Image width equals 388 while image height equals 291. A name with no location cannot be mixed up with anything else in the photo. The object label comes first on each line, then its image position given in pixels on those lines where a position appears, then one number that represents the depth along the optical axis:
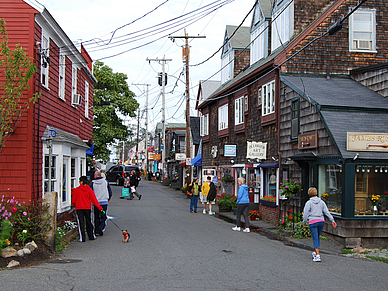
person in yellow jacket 20.31
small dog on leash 11.70
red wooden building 11.34
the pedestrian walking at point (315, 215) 9.70
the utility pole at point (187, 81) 32.03
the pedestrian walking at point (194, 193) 21.05
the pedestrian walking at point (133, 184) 27.53
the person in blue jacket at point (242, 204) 15.08
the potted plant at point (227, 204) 21.20
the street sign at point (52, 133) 11.92
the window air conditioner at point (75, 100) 17.23
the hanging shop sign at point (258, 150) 17.98
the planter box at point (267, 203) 16.73
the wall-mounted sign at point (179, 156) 39.78
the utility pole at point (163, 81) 44.78
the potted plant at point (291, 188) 14.30
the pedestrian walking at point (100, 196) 13.16
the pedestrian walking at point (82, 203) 12.01
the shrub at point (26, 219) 9.80
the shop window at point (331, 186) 12.27
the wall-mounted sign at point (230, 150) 22.20
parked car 43.38
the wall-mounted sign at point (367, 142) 11.73
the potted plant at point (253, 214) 18.27
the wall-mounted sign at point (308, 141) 13.29
